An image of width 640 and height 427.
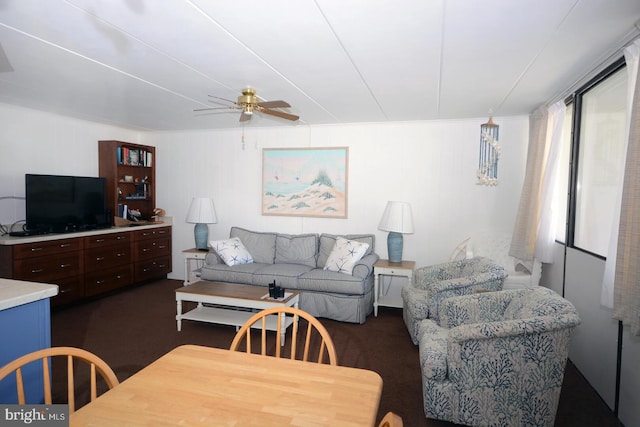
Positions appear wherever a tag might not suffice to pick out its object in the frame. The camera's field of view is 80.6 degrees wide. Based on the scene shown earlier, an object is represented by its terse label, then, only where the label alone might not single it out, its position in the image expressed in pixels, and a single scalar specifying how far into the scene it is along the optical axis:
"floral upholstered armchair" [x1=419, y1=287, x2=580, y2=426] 2.08
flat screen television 4.25
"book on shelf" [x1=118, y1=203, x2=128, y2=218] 5.49
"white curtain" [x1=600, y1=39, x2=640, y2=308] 2.12
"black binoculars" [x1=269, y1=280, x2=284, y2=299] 3.63
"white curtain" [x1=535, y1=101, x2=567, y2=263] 3.42
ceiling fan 2.98
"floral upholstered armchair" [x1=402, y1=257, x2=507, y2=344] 3.12
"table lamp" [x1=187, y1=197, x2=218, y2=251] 5.36
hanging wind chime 4.20
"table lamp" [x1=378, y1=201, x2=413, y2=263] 4.45
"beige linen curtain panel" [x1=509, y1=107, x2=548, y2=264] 3.68
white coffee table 3.60
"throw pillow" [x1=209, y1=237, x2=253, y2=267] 4.76
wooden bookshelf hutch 5.30
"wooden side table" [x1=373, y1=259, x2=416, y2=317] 4.37
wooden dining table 1.14
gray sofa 4.14
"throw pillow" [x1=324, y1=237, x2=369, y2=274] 4.38
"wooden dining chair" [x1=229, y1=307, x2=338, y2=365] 1.60
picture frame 5.14
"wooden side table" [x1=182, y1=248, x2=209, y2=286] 5.30
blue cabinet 1.81
